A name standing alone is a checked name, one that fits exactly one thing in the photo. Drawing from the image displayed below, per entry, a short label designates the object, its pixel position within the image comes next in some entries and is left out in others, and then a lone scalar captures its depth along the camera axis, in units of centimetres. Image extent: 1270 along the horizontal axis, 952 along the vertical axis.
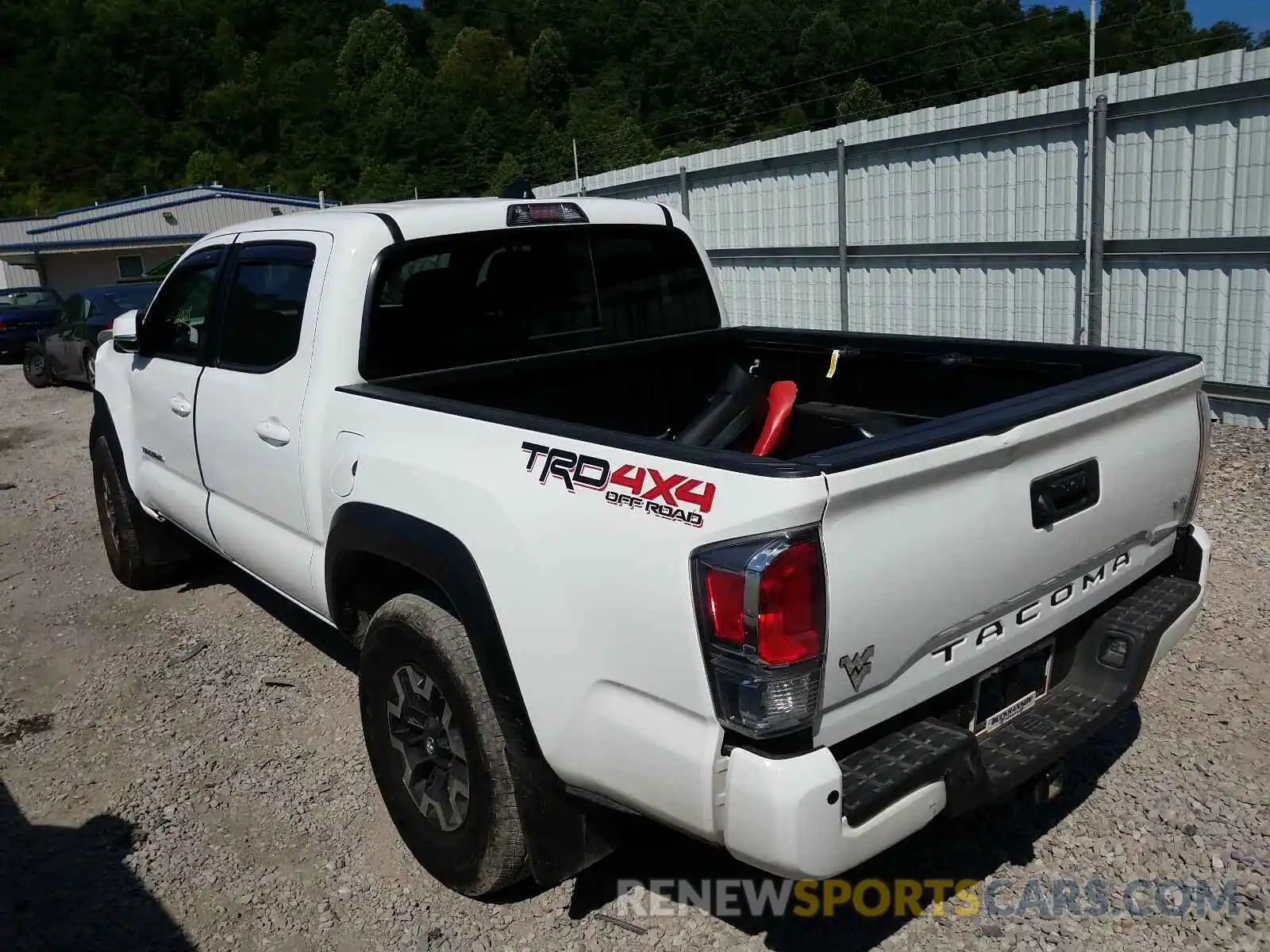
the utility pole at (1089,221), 817
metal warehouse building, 3606
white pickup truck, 218
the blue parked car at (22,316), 2061
